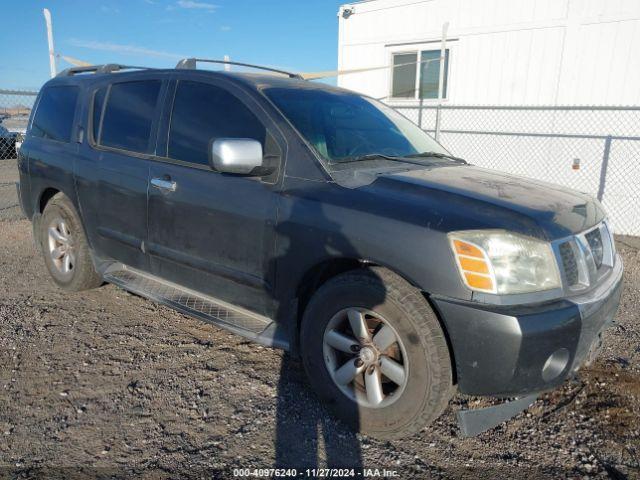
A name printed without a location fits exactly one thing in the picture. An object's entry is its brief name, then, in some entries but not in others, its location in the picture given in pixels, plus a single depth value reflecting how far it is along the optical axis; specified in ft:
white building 24.26
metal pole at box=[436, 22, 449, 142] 25.43
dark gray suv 7.18
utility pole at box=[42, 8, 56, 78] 31.50
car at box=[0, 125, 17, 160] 48.07
